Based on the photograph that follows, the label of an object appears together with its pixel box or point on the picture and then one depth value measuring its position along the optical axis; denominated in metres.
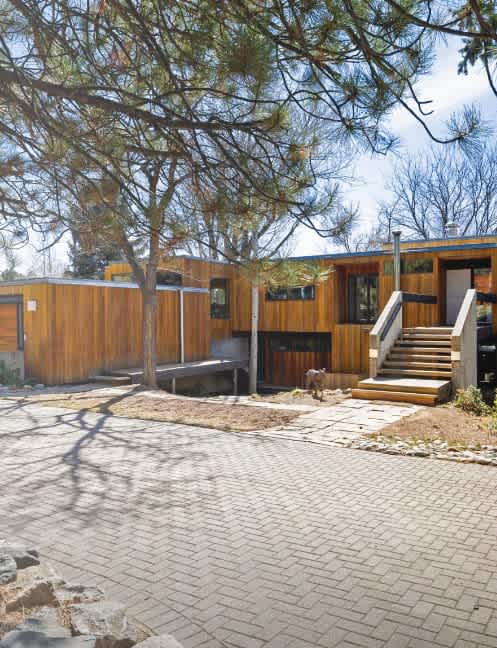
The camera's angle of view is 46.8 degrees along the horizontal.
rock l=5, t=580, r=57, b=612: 2.97
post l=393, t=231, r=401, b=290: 16.23
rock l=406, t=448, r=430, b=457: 6.88
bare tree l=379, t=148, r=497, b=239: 27.83
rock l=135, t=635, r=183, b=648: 2.60
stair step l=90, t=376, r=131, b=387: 14.14
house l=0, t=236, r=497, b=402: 13.01
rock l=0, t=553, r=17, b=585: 3.28
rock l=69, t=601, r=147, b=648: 2.67
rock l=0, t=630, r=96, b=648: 2.47
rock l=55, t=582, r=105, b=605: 3.10
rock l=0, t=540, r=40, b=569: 3.54
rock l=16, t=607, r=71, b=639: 2.61
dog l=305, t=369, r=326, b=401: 12.53
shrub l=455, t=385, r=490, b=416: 10.10
